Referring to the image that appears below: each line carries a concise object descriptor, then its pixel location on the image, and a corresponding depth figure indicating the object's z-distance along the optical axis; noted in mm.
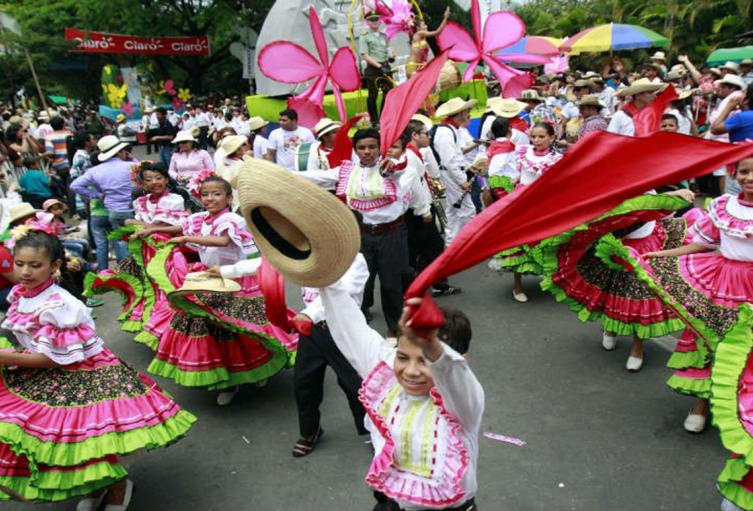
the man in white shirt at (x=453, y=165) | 7402
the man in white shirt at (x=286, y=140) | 9336
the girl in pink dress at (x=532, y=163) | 6066
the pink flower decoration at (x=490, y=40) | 9211
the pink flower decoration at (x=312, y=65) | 6977
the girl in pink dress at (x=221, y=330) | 4465
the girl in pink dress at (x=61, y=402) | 3082
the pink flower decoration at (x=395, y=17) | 11152
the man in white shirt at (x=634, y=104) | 7156
